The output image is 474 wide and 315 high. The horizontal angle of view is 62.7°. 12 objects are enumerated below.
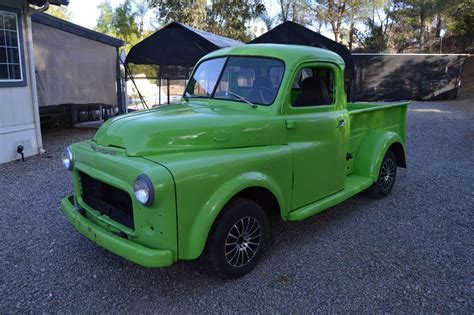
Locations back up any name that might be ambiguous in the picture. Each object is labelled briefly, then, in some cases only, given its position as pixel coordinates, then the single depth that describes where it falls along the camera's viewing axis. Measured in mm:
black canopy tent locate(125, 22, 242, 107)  9398
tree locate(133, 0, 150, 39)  33744
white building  6902
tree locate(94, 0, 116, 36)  37378
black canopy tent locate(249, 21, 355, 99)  9414
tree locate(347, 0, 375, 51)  28328
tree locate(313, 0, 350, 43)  28828
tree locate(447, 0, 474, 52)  24511
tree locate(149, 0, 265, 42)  27703
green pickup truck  2748
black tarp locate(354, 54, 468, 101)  18859
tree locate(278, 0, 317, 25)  30575
